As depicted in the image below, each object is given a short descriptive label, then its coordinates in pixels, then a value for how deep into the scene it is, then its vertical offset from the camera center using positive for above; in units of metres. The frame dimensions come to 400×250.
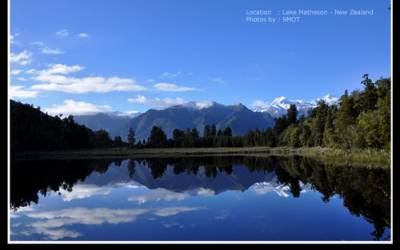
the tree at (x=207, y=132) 190.62 -0.01
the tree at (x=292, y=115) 156.51 +5.69
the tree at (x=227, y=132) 186.38 -0.01
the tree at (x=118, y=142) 173.74 -3.79
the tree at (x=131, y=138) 173.60 -2.25
